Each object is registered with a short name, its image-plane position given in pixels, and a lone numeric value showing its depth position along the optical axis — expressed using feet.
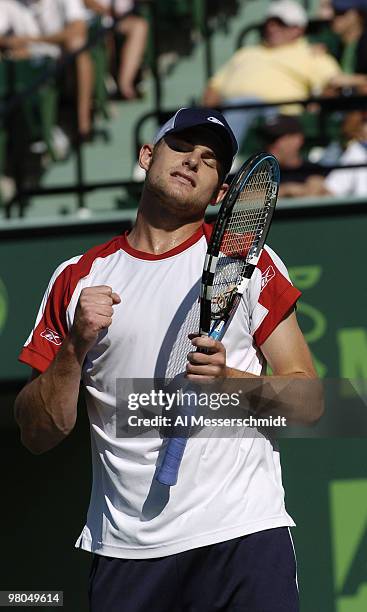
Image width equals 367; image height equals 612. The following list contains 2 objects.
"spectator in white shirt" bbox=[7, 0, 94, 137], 54.60
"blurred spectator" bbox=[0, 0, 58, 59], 55.36
